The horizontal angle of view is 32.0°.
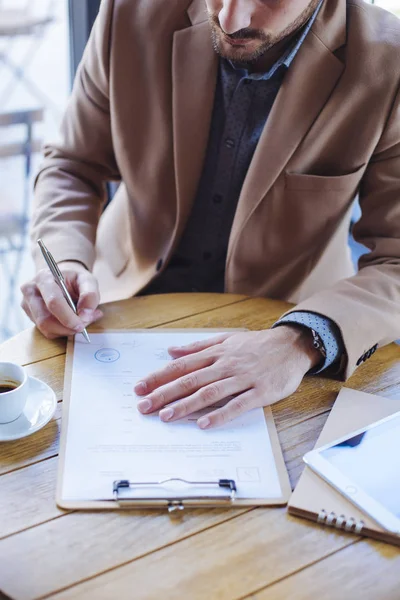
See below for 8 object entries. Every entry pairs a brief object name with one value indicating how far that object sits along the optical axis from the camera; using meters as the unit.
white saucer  1.05
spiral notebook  0.92
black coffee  1.09
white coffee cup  1.04
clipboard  0.93
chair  2.77
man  1.28
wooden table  0.83
